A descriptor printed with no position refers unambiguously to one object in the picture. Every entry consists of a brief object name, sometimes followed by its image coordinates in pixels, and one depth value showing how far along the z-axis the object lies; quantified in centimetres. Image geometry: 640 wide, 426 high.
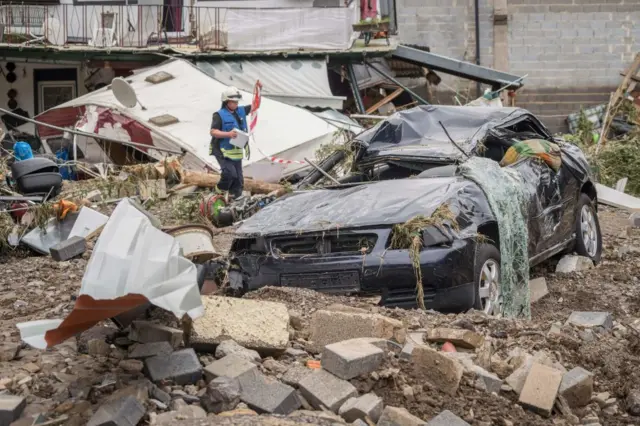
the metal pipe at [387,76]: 2162
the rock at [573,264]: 908
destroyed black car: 667
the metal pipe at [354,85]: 2123
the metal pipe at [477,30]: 2484
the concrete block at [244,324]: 543
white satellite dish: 1697
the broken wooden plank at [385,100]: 2208
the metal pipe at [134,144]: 1618
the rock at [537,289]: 817
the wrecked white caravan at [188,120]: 1639
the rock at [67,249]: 903
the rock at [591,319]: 643
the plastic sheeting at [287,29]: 2073
